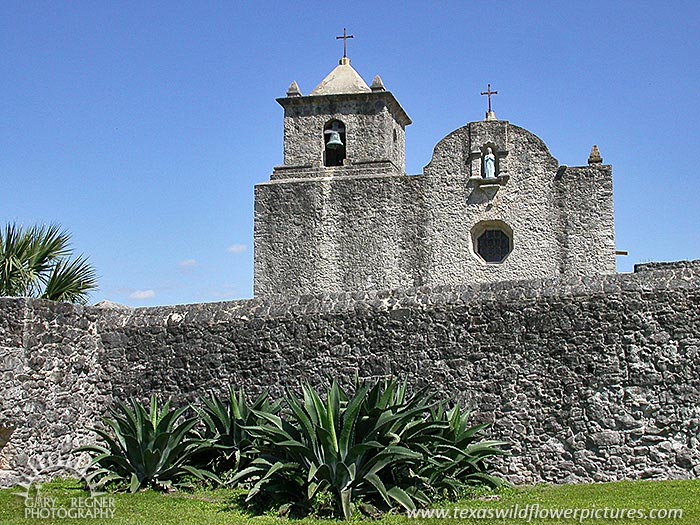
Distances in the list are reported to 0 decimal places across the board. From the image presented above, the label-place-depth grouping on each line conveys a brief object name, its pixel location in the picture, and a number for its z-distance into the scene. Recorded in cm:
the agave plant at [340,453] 878
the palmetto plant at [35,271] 1488
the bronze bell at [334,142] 2412
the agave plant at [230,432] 1074
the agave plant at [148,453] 1033
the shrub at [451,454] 933
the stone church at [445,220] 2217
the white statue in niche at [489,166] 2264
